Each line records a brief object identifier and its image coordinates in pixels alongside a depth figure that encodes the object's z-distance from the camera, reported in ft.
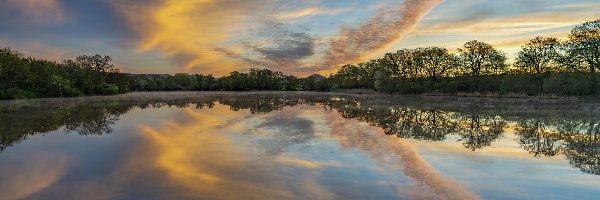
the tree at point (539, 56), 214.69
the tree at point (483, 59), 255.70
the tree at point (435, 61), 280.92
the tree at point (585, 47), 176.65
